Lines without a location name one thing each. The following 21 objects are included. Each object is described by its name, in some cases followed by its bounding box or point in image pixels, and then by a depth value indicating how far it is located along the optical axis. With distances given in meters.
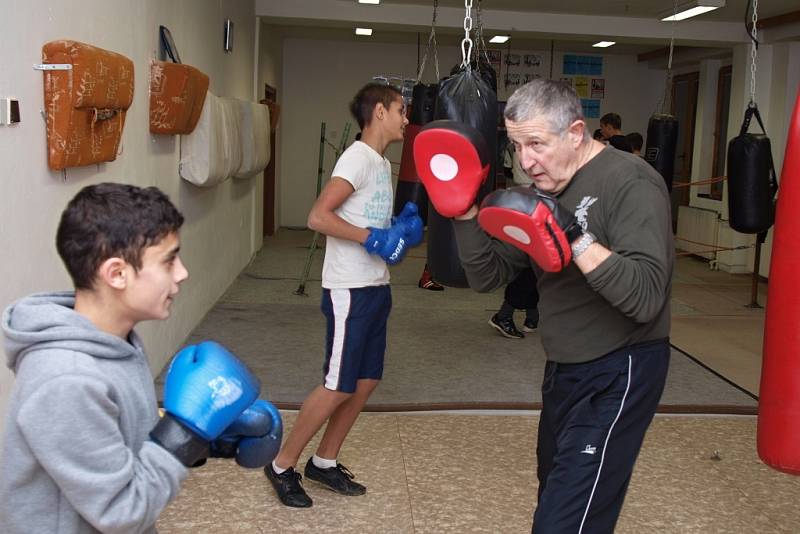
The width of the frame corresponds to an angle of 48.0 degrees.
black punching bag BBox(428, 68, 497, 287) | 2.80
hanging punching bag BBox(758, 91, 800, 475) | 2.27
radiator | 9.80
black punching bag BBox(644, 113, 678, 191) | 5.71
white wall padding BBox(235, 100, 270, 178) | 6.16
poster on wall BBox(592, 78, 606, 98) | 12.63
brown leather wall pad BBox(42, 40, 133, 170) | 2.69
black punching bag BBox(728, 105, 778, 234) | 5.06
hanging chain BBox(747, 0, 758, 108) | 4.03
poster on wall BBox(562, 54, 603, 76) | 12.52
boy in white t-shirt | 2.98
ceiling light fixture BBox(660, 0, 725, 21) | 6.70
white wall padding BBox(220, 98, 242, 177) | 5.31
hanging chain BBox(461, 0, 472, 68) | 2.51
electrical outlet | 2.37
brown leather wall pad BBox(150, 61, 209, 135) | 4.12
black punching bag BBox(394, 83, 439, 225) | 3.68
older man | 1.88
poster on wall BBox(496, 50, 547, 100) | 12.23
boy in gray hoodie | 1.21
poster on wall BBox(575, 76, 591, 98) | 12.55
